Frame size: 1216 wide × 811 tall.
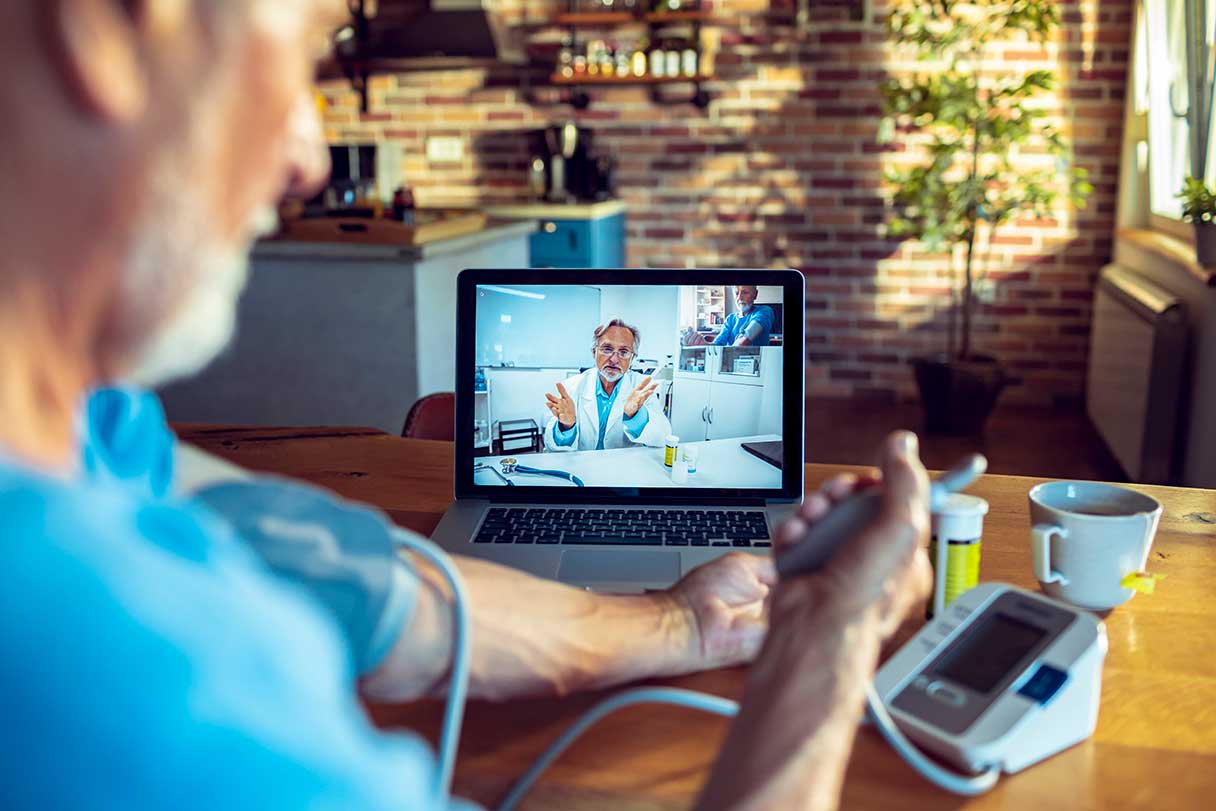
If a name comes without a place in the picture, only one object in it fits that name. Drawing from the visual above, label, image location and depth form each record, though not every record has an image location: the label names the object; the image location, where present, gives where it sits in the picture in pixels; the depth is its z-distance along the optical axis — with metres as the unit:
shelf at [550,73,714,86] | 5.02
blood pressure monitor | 0.74
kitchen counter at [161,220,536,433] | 3.34
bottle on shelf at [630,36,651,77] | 5.07
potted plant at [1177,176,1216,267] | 2.94
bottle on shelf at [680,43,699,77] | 4.98
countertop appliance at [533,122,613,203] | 5.15
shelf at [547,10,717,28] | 4.91
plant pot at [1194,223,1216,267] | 3.14
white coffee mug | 0.95
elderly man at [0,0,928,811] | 0.34
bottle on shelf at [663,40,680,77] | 5.00
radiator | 3.39
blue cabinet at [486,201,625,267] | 4.81
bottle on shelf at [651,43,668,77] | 5.02
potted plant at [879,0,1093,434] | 4.18
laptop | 1.26
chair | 1.80
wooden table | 0.72
